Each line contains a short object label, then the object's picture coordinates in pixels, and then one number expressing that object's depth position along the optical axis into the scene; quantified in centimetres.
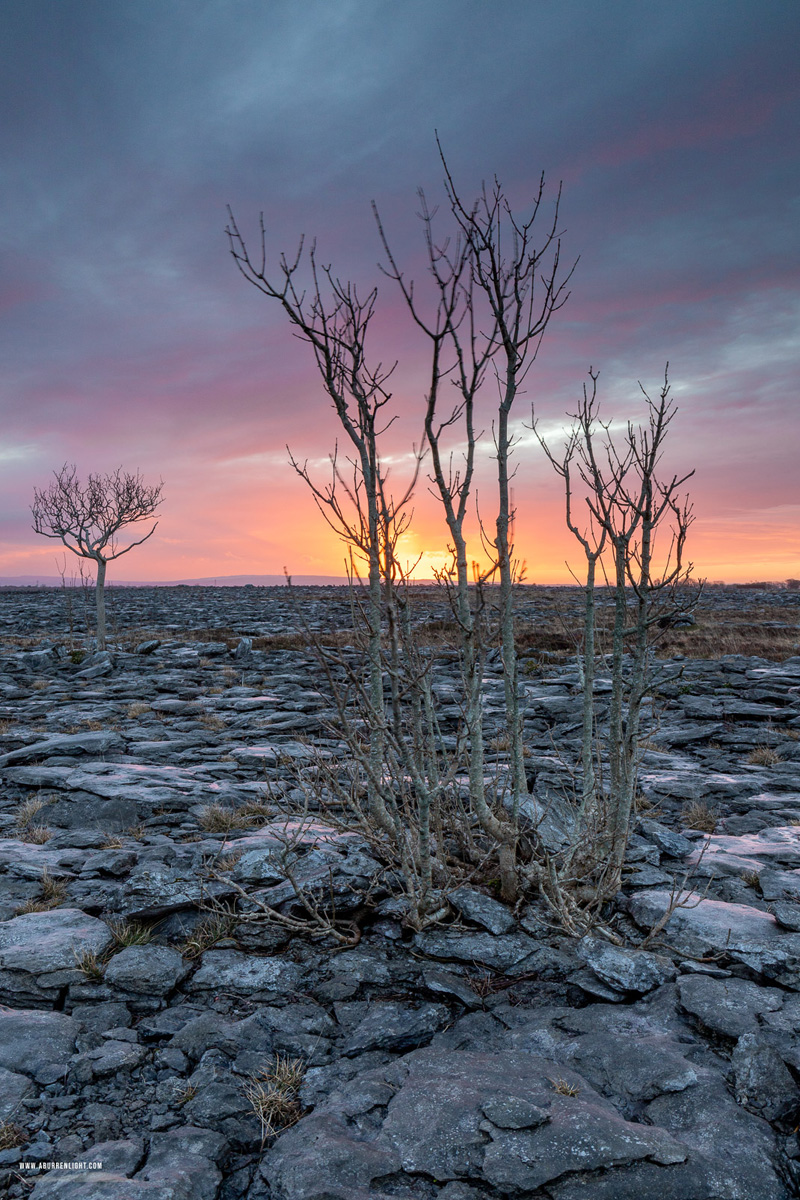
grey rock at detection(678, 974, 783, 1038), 348
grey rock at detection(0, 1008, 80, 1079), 335
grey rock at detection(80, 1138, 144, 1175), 275
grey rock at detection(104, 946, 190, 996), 404
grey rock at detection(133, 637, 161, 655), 2055
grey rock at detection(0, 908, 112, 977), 414
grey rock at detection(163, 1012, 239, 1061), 356
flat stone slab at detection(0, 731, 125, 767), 938
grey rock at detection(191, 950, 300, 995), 413
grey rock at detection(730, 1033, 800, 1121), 299
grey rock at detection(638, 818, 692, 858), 599
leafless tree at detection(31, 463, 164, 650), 2164
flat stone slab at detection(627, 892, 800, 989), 405
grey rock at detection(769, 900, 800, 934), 444
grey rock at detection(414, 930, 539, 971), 425
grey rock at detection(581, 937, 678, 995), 392
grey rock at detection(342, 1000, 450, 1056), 360
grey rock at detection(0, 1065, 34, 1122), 305
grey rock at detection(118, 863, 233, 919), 479
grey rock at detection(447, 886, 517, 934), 452
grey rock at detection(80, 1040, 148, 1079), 337
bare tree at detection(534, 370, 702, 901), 451
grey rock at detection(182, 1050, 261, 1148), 301
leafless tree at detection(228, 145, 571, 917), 416
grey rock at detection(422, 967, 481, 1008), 391
